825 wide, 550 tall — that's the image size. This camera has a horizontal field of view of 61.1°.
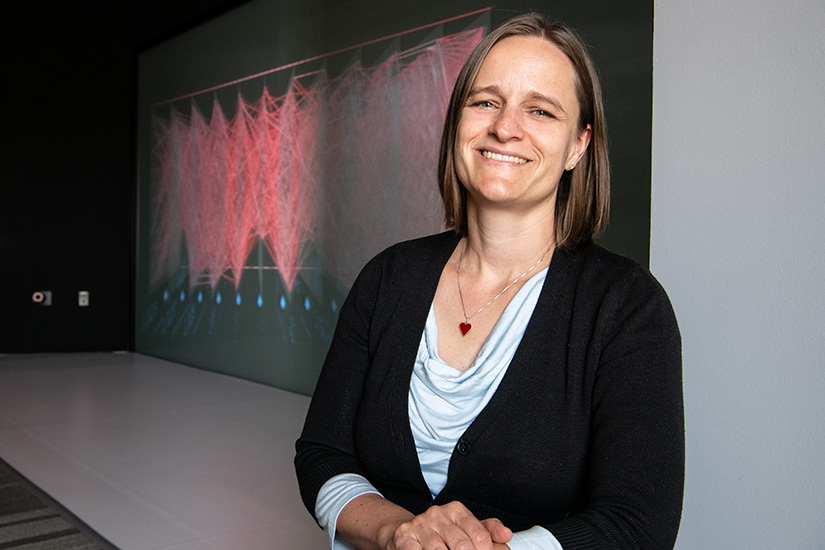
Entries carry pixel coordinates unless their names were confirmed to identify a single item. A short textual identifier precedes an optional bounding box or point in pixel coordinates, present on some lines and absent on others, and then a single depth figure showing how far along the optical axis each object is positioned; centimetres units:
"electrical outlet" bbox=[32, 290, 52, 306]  585
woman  100
